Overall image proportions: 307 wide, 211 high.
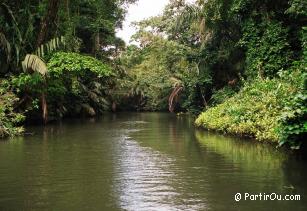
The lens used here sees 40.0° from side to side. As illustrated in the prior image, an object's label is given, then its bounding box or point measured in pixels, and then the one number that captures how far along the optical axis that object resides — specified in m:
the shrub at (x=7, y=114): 16.38
